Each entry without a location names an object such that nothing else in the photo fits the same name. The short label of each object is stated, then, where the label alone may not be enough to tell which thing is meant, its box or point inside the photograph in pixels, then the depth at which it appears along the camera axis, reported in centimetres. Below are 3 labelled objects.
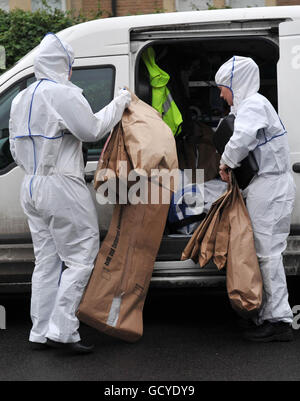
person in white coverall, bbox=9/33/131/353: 884
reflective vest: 1092
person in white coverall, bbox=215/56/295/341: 927
